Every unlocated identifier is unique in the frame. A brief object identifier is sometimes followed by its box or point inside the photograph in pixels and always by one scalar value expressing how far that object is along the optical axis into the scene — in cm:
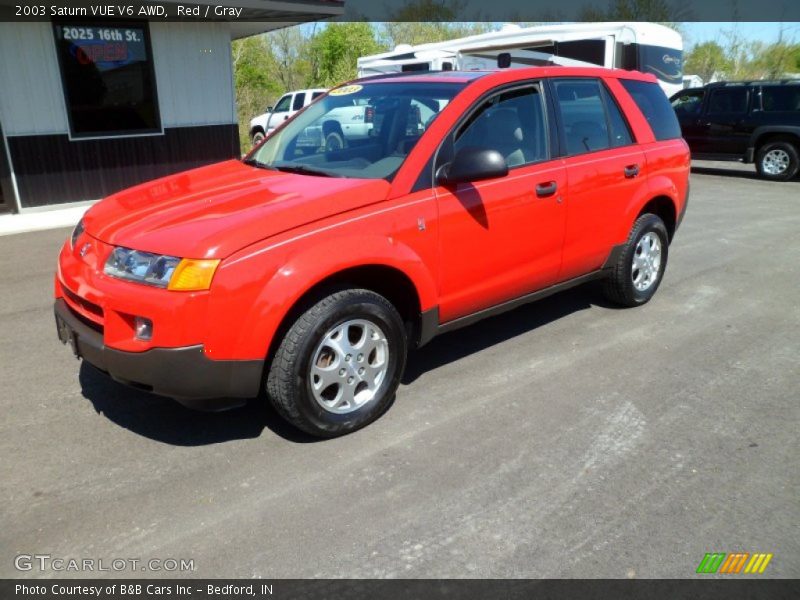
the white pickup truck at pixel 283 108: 1922
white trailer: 1448
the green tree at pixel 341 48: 3331
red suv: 297
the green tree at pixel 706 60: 4488
